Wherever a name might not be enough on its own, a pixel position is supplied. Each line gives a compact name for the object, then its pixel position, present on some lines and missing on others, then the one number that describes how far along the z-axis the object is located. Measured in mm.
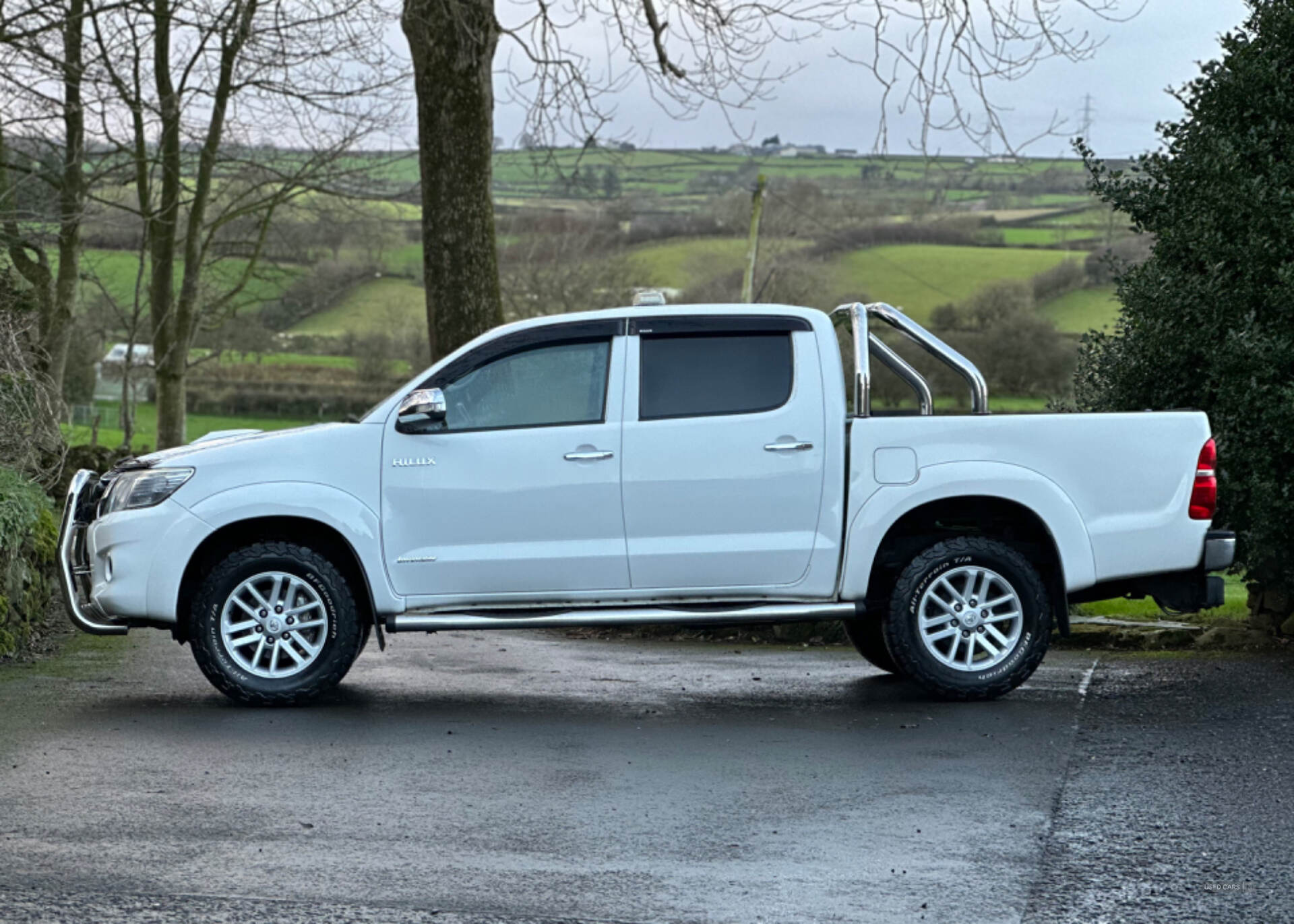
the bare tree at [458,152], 13898
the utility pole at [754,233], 44000
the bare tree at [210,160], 22125
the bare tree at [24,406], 11820
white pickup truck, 8102
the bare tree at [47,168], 15820
